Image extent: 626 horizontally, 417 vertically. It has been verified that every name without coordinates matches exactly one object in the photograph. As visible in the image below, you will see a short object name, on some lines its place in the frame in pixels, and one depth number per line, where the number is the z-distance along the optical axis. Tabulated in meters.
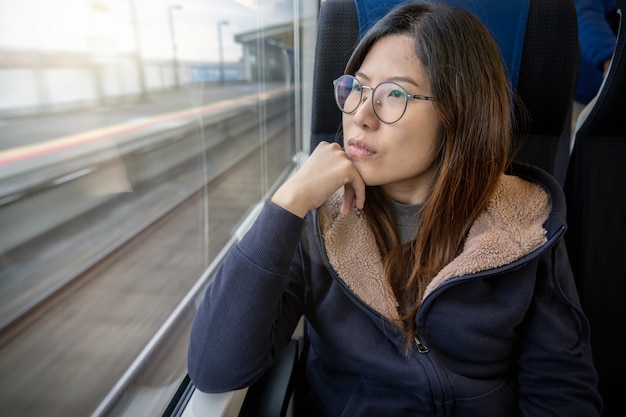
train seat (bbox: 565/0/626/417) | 1.07
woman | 0.74
